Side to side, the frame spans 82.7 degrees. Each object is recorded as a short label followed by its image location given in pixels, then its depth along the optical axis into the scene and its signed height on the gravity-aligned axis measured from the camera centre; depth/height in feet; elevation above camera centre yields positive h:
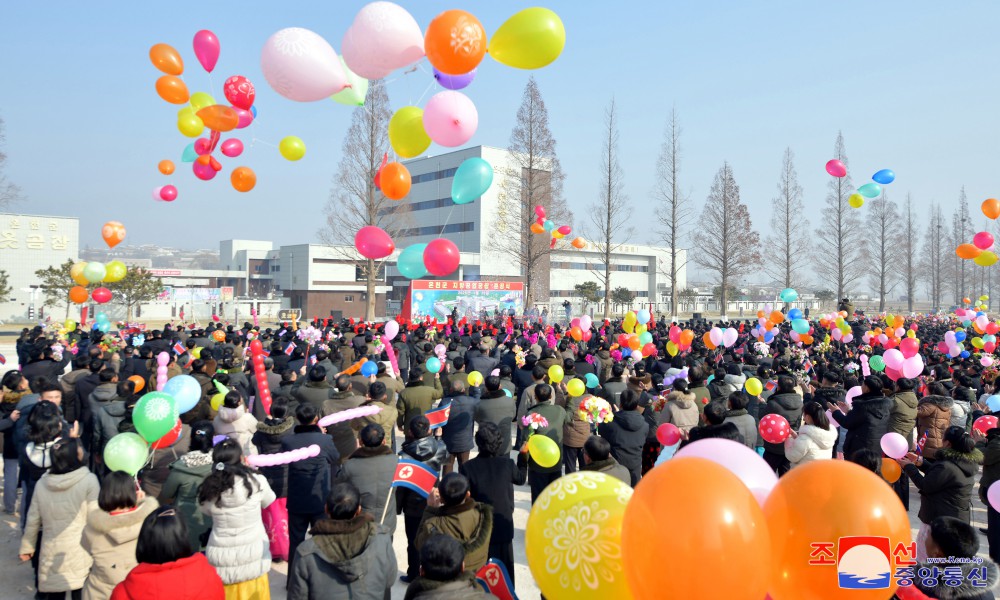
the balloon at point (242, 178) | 30.22 +6.87
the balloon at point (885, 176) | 39.99 +10.02
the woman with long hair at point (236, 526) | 10.29 -4.05
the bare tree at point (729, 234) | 101.60 +14.48
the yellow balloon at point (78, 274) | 35.37 +1.92
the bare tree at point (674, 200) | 95.25 +19.02
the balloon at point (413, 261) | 24.41 +2.11
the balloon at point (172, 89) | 27.81 +10.70
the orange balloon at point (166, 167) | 32.48 +7.98
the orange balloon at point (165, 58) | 27.45 +12.02
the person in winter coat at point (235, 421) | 15.19 -3.09
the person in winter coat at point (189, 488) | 12.10 -3.88
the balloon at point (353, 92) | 22.06 +8.80
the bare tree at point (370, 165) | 76.74 +19.47
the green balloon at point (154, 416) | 13.32 -2.60
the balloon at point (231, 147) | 31.17 +8.79
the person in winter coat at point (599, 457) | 11.80 -3.01
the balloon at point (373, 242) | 24.18 +2.88
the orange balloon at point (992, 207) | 32.68 +6.44
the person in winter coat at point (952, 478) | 13.19 -3.73
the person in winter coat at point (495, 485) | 12.28 -3.77
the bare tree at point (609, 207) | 87.25 +16.38
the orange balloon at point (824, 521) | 7.17 -2.62
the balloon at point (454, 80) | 21.85 +9.01
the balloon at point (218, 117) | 26.23 +8.82
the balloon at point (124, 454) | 11.77 -3.10
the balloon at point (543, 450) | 13.17 -3.28
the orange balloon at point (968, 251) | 34.58 +4.15
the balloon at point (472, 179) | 24.09 +5.59
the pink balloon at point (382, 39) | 18.60 +8.98
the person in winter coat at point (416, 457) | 13.67 -3.71
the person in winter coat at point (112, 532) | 9.87 -3.97
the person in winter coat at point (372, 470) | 12.42 -3.53
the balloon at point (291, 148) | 29.68 +8.37
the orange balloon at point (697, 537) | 6.55 -2.64
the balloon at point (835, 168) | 44.98 +11.89
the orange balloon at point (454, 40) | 17.74 +8.54
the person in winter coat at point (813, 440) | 14.48 -3.16
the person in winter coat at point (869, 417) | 17.69 -3.14
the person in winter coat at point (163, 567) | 7.89 -3.69
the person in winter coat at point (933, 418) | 18.29 -3.33
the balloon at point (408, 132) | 22.15 +6.93
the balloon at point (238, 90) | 26.55 +10.19
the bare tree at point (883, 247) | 117.39 +14.78
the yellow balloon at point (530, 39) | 18.13 +8.86
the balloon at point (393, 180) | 22.74 +5.21
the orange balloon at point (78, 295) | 36.22 +0.62
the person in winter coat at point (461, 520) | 10.11 -3.78
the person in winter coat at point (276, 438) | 14.07 -3.26
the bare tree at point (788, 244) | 105.70 +13.39
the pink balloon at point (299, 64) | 19.26 +8.42
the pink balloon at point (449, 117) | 20.47 +7.04
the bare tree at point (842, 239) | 107.76 +14.81
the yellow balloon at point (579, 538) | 7.82 -3.23
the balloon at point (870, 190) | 43.11 +9.70
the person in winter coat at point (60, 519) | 11.34 -4.33
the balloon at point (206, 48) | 27.17 +12.45
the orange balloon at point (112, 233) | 33.71 +4.34
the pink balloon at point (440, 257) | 22.85 +2.15
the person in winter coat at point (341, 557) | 8.75 -3.85
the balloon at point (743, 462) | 8.71 -2.33
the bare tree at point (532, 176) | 81.25 +19.76
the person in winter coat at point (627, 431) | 16.08 -3.39
